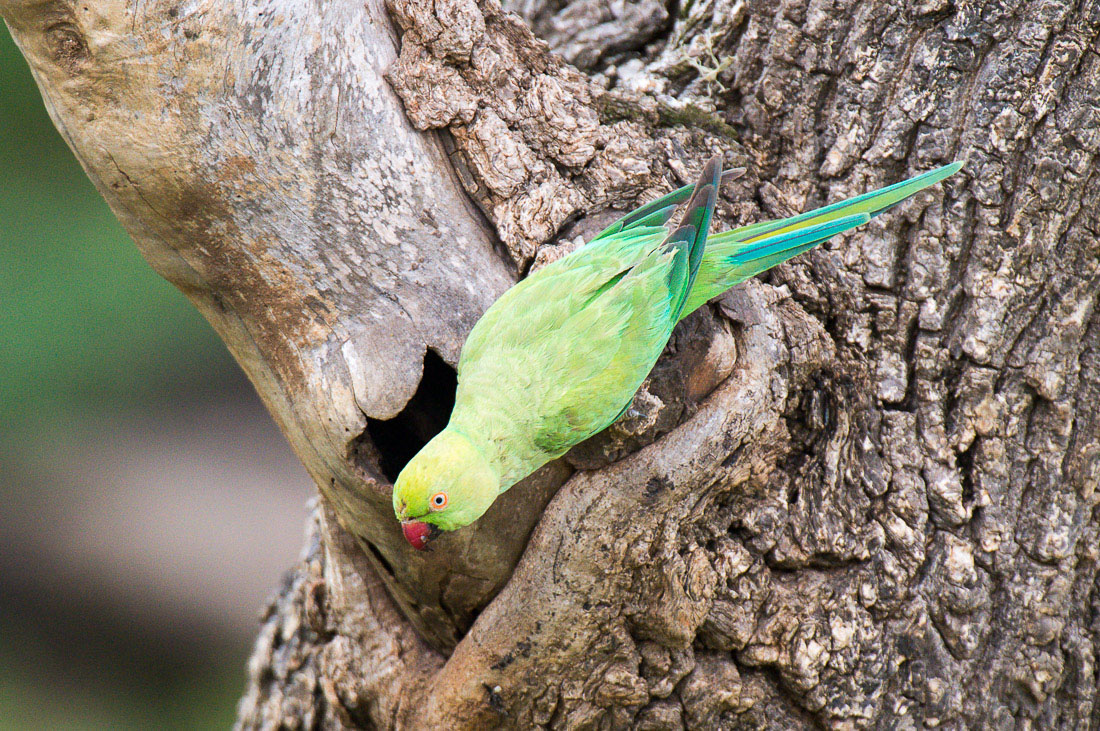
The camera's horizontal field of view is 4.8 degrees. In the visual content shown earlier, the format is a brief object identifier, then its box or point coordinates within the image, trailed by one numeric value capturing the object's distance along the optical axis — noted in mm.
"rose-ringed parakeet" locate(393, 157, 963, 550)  6386
